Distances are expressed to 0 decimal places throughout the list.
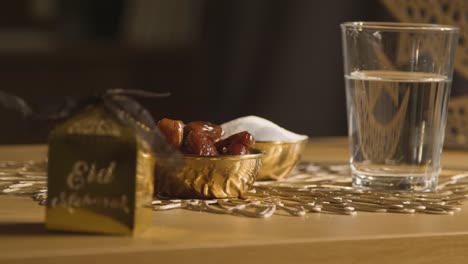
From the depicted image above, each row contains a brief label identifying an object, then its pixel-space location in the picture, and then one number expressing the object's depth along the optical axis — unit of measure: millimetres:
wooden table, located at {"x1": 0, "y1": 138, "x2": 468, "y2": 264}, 856
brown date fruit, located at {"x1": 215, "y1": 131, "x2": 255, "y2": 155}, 1007
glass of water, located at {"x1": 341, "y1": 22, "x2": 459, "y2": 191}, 1052
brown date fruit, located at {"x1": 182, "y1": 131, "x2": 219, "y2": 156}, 994
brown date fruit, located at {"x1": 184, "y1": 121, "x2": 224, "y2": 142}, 1012
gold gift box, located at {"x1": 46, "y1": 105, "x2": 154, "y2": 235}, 890
